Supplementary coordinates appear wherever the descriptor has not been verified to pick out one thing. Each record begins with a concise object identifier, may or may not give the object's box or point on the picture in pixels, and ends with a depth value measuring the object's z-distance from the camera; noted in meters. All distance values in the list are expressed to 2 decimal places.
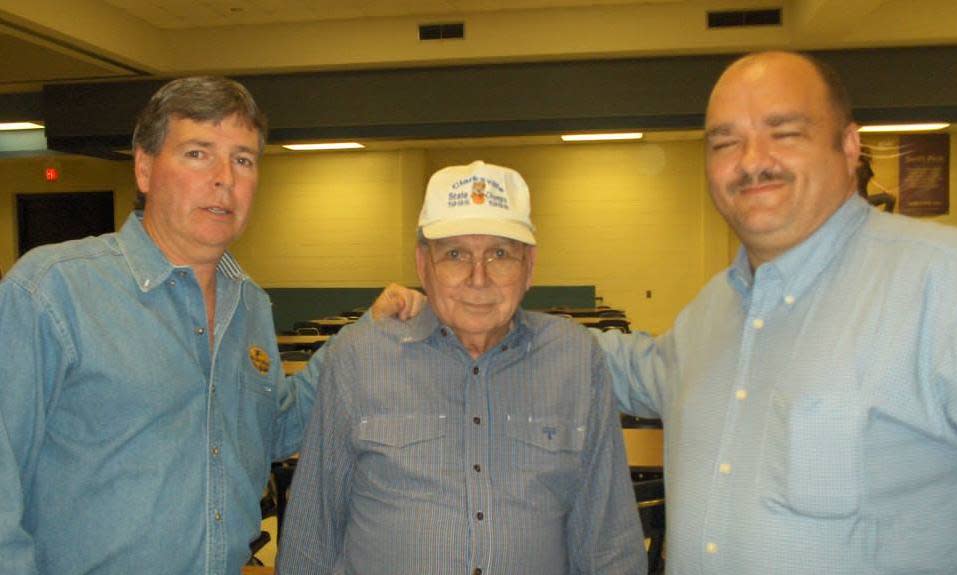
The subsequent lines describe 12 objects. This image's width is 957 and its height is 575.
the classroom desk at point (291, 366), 5.11
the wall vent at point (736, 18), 7.06
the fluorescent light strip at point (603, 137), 11.02
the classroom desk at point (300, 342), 6.61
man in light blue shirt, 1.41
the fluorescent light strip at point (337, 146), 11.12
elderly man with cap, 1.68
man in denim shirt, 1.47
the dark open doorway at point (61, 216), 12.61
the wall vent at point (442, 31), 7.38
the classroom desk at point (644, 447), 3.10
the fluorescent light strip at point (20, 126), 9.00
